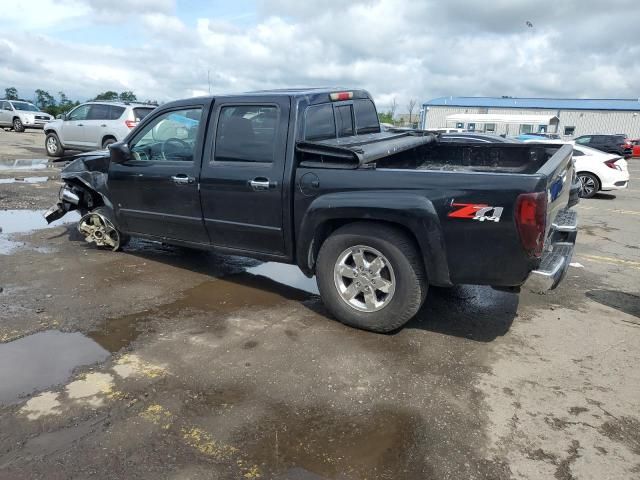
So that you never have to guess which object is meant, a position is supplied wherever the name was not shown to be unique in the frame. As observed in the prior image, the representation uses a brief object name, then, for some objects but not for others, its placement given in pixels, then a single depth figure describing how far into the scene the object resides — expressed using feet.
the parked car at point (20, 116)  85.61
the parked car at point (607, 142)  90.17
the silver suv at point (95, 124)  43.09
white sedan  41.19
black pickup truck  11.39
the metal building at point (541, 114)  149.34
